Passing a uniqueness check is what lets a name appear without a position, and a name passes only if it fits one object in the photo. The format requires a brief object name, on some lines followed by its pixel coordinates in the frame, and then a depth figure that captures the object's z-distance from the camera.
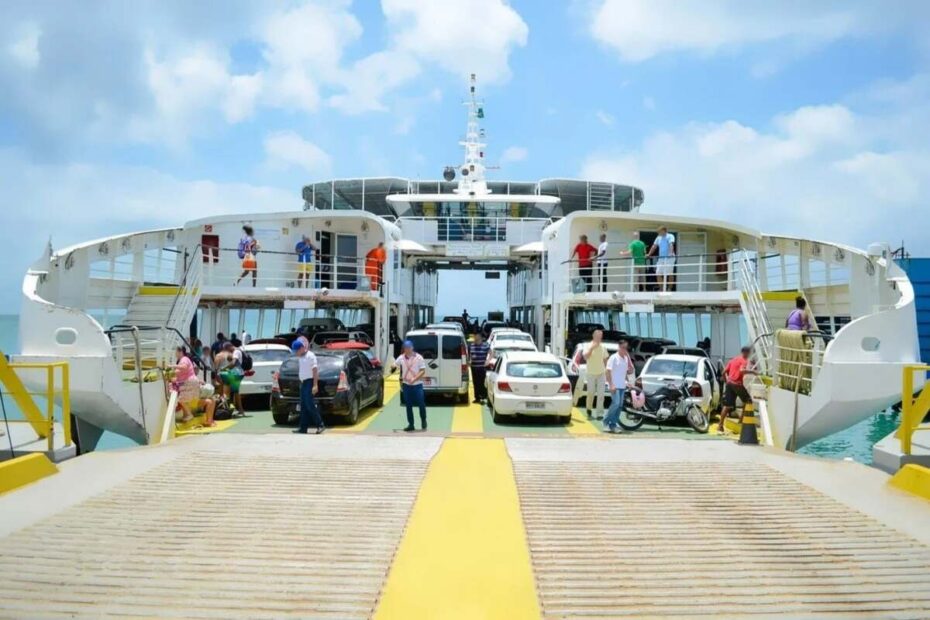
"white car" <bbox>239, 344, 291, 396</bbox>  15.21
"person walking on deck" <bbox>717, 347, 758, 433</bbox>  11.60
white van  15.69
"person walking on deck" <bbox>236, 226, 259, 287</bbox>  19.52
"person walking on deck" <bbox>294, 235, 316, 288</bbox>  20.64
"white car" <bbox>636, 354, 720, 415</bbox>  13.08
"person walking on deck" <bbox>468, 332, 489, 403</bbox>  16.20
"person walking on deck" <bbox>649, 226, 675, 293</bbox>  18.09
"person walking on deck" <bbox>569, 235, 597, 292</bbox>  19.84
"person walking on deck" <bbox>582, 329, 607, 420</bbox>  12.95
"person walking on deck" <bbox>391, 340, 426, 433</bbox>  11.37
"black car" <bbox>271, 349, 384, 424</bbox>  12.47
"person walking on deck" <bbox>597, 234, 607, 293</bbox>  18.34
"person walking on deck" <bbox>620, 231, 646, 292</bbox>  18.08
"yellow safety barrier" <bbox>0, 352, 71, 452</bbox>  7.59
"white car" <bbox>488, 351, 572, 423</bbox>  12.91
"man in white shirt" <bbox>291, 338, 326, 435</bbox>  10.75
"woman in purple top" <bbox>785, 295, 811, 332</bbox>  12.63
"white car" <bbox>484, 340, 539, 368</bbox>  17.28
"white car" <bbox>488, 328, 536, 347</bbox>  20.80
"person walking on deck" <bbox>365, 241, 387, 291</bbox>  20.97
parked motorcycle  12.23
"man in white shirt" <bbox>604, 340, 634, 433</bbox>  11.19
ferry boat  10.09
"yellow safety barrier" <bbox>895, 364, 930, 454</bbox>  7.48
